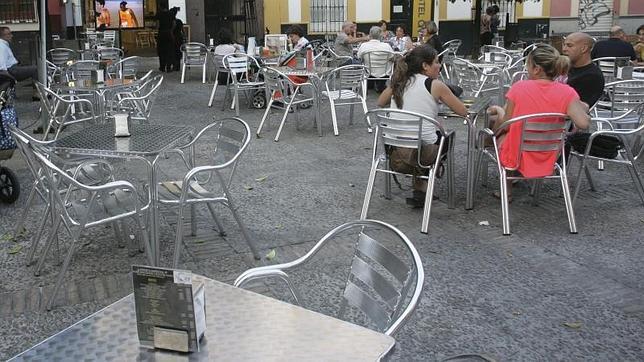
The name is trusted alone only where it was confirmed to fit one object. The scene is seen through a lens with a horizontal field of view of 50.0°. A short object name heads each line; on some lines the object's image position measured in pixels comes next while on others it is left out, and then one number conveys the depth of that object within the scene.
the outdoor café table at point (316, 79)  8.48
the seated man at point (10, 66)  10.49
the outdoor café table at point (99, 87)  7.03
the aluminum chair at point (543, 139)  4.84
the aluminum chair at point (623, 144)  5.29
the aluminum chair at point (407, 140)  4.93
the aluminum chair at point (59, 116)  7.14
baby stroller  5.62
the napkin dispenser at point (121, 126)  4.39
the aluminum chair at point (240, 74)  10.03
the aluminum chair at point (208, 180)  4.05
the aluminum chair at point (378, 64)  10.62
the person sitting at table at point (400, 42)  13.30
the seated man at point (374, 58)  10.73
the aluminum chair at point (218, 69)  10.89
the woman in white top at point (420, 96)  5.15
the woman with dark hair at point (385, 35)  15.16
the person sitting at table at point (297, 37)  11.78
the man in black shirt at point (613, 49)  9.46
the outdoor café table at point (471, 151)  5.34
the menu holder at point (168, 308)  1.73
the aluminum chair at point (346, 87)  8.51
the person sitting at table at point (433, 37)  12.53
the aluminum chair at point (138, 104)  7.10
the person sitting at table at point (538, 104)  4.94
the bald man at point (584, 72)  5.77
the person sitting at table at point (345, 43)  13.19
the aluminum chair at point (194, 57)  13.56
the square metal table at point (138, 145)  3.97
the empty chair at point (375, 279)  2.22
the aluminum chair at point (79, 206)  3.65
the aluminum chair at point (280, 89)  8.57
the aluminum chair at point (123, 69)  9.87
